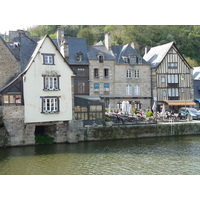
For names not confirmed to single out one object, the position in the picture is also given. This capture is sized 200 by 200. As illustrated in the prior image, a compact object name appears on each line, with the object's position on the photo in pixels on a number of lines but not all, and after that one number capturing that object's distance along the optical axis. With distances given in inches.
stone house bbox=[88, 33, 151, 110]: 1360.7
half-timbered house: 1445.6
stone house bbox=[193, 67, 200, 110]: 1587.1
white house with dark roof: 869.2
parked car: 1188.5
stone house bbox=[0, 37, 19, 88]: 932.0
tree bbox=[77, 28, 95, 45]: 2219.5
